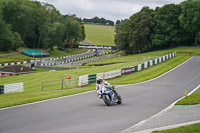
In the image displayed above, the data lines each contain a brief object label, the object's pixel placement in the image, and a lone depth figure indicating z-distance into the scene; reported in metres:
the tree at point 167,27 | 93.19
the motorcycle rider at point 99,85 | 16.68
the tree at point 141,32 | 93.88
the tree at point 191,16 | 90.12
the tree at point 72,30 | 127.88
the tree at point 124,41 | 99.65
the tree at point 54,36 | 109.44
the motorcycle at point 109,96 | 16.83
